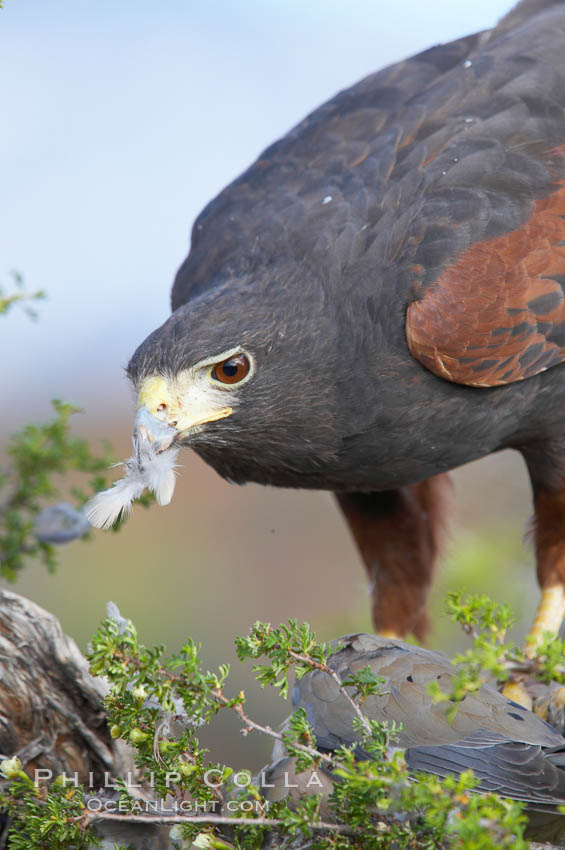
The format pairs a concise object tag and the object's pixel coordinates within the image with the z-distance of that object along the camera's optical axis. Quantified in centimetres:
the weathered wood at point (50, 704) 573
